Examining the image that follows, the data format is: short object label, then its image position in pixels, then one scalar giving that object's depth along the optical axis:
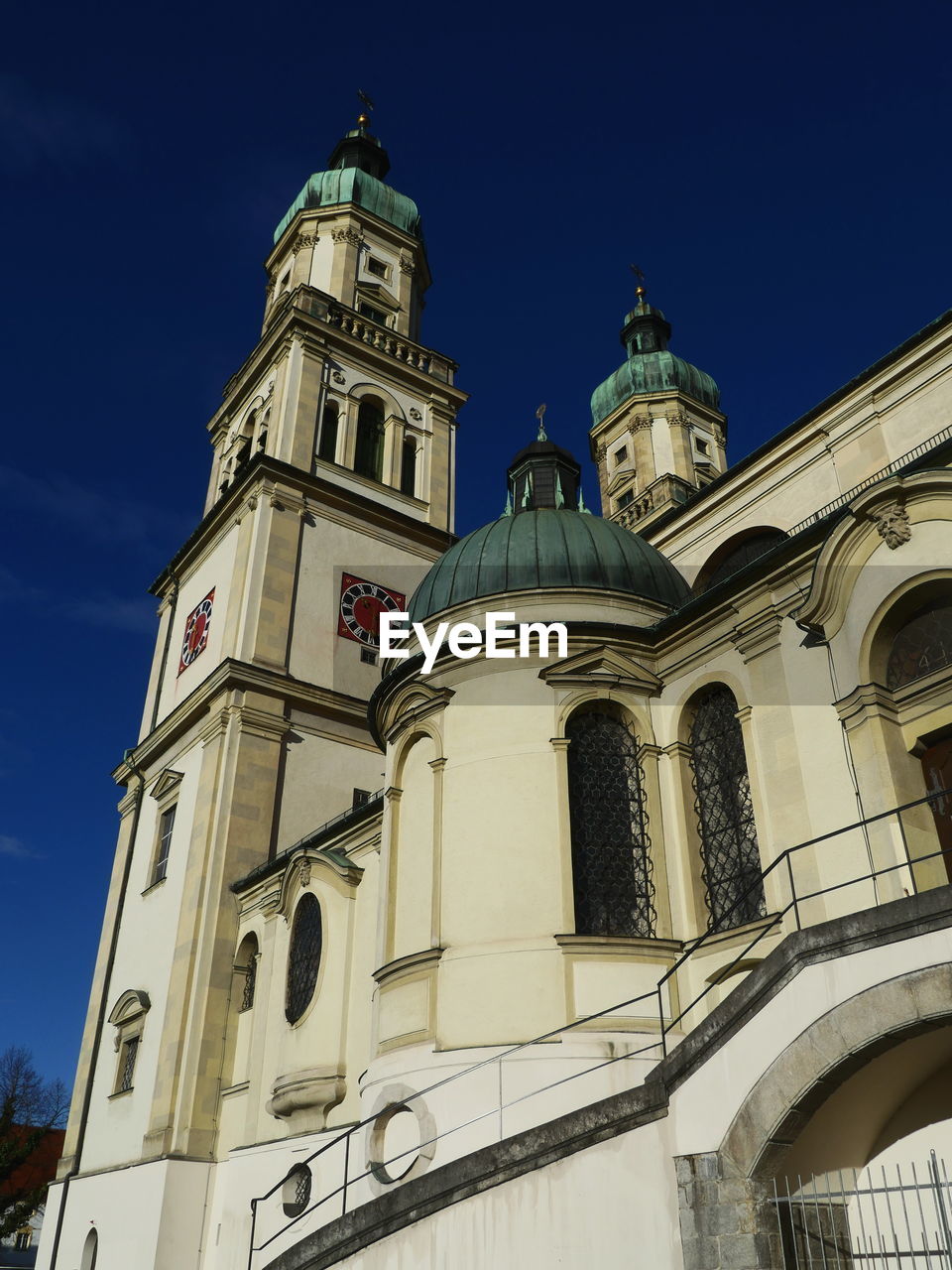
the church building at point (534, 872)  8.20
